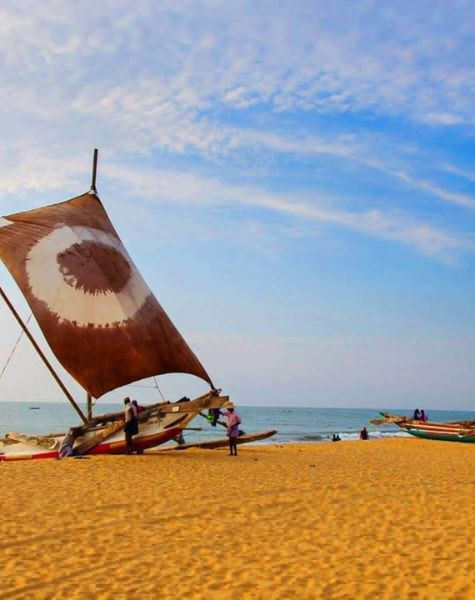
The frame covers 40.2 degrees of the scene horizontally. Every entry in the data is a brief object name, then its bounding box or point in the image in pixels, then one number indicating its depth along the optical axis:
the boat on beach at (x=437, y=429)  35.19
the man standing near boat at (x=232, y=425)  20.72
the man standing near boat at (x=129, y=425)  19.55
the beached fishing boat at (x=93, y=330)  20.23
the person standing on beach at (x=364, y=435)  47.09
